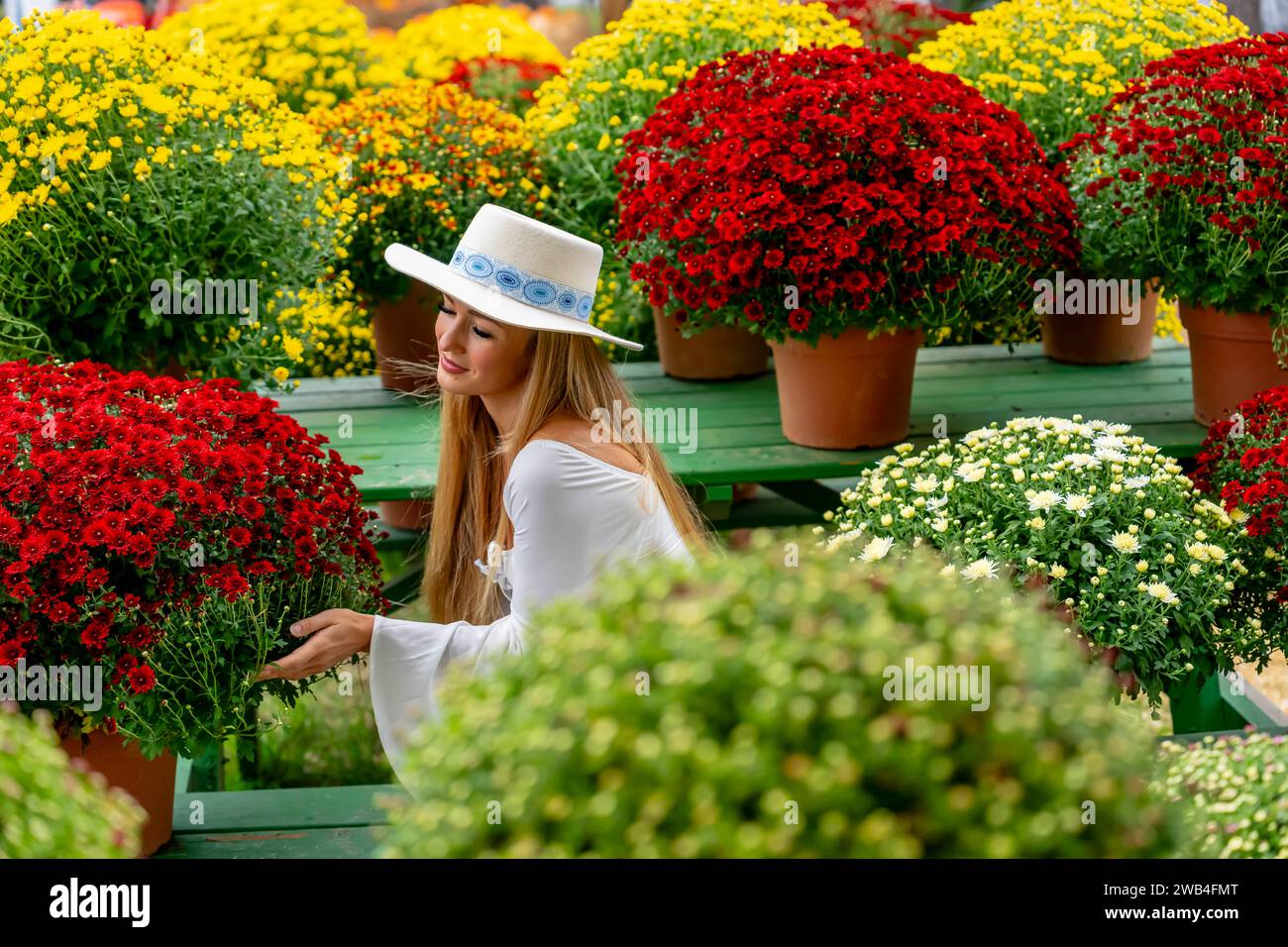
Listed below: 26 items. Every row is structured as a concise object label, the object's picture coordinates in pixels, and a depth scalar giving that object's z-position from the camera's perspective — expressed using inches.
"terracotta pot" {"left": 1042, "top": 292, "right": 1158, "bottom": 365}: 167.0
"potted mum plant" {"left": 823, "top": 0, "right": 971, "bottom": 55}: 212.5
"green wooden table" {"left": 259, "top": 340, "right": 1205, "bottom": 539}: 135.6
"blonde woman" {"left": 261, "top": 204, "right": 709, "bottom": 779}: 95.4
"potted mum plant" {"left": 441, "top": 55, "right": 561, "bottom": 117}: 204.1
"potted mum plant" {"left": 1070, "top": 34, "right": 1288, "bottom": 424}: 127.6
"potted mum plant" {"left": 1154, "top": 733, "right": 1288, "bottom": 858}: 69.6
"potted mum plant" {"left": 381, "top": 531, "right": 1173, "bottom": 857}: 46.7
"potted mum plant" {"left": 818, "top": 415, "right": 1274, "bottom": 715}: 102.7
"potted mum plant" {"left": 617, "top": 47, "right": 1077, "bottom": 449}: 125.6
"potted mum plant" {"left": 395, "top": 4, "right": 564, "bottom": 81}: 229.1
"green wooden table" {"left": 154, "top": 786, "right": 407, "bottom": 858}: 106.3
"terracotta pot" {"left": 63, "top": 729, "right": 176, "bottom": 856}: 99.5
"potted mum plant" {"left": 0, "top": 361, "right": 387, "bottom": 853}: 90.6
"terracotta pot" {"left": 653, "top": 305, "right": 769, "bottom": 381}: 161.9
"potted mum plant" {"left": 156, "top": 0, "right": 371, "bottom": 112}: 199.2
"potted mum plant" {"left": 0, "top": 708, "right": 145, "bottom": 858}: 55.4
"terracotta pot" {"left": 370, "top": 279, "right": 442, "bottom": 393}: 161.9
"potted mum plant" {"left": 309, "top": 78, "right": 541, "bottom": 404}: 159.5
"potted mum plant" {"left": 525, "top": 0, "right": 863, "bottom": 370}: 162.4
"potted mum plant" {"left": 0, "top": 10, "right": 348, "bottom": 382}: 126.2
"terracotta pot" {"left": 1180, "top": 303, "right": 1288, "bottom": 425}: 136.3
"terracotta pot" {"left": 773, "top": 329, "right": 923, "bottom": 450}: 135.6
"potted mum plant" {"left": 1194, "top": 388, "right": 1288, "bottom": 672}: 111.0
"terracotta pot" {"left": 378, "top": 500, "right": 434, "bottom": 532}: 149.0
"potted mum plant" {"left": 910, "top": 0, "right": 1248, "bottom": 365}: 164.2
